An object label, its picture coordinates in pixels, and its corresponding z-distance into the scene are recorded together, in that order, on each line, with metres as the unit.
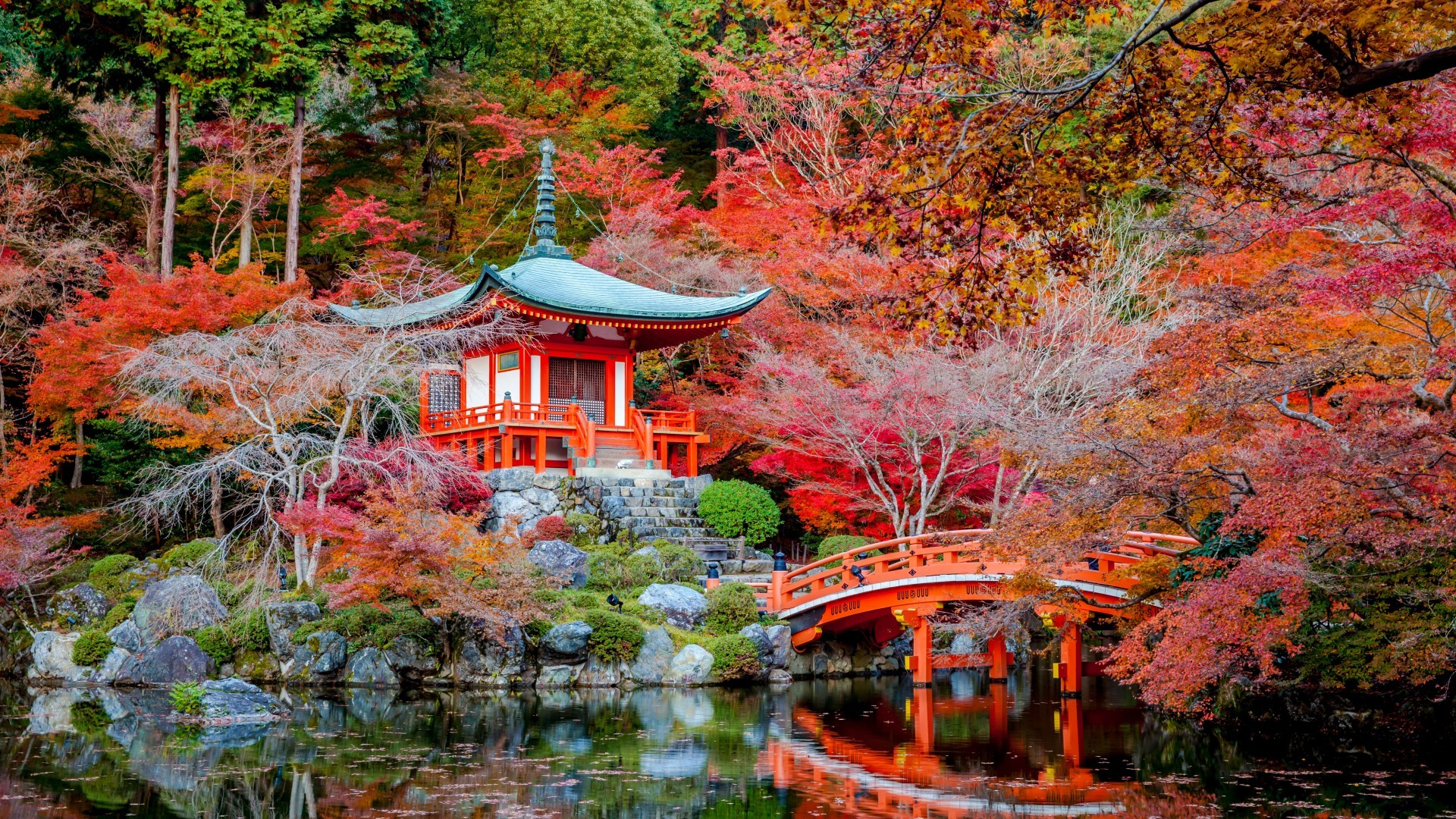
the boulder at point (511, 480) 18.92
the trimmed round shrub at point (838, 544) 18.41
